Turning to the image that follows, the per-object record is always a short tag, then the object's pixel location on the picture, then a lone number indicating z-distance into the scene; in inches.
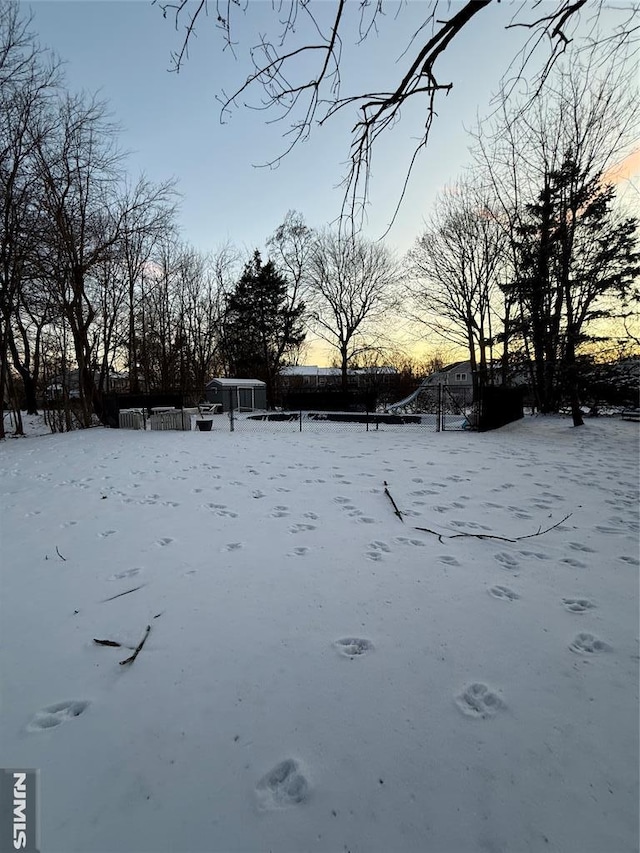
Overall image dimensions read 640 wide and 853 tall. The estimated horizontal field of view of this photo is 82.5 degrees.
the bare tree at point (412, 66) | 82.1
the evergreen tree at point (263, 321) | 1160.8
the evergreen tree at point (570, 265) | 419.2
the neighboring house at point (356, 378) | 1113.9
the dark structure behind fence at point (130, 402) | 527.2
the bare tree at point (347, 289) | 1021.8
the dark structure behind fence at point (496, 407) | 433.1
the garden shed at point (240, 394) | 843.4
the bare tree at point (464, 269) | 722.2
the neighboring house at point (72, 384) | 585.2
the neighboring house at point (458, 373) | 1592.0
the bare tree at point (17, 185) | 393.1
